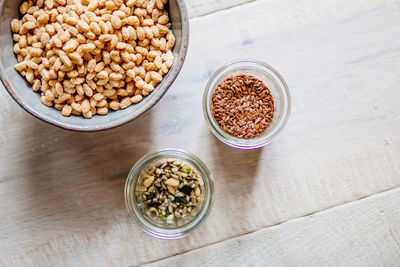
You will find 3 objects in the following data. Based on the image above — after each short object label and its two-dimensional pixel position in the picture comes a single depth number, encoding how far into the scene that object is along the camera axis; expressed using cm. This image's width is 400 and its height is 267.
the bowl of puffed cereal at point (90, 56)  44
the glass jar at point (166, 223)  48
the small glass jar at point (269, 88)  48
